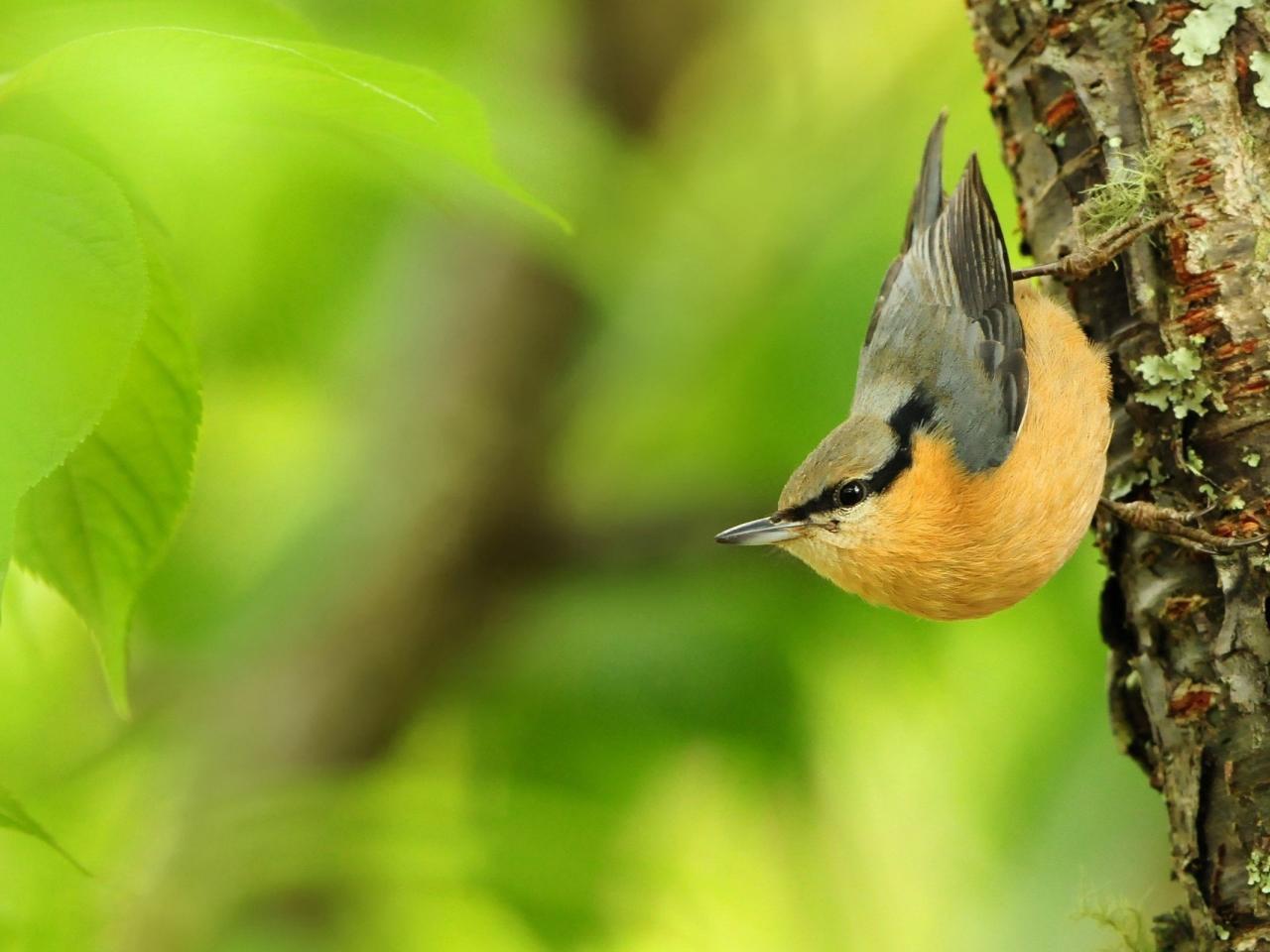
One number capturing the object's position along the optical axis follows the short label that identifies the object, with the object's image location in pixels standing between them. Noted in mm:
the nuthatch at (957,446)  4765
